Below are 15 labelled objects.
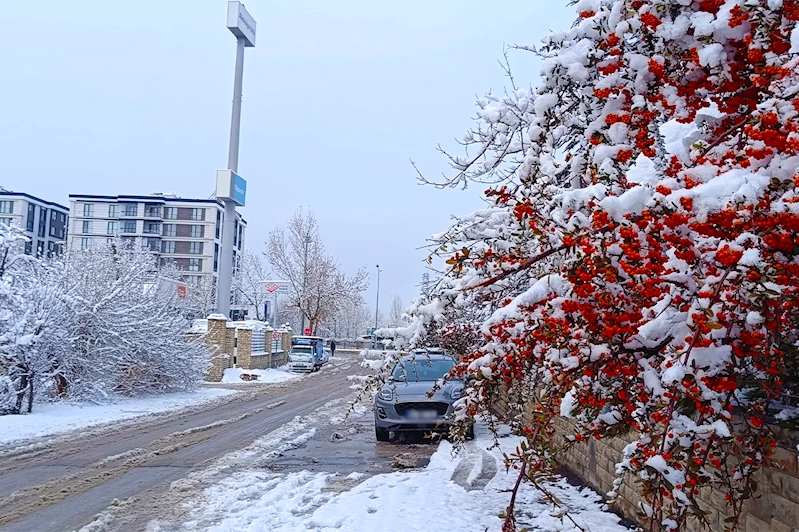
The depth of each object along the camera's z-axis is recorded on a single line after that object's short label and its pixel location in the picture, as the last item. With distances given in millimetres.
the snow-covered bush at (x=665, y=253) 2547
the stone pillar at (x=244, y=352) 32625
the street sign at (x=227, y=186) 34562
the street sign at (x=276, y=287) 46000
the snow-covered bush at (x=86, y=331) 14719
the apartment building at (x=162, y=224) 85688
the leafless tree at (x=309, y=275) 51531
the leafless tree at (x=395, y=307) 103156
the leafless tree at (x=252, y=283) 60031
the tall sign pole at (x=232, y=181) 34562
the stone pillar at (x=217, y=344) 28250
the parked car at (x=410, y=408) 12047
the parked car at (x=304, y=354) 36531
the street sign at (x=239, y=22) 37250
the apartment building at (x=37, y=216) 79500
